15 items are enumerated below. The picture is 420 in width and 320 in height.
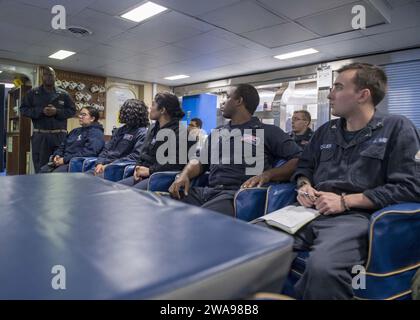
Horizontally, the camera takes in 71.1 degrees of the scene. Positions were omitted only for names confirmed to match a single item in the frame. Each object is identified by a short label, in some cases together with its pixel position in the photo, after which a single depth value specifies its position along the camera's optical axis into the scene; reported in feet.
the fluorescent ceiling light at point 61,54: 18.92
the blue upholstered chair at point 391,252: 3.90
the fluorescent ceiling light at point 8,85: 31.40
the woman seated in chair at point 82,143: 13.37
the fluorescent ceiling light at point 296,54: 17.52
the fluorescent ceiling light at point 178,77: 24.59
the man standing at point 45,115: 14.32
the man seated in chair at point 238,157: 7.03
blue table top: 1.49
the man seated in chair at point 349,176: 3.85
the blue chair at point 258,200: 5.81
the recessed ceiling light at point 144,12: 12.37
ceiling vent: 14.79
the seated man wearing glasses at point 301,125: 15.20
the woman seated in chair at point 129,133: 11.63
